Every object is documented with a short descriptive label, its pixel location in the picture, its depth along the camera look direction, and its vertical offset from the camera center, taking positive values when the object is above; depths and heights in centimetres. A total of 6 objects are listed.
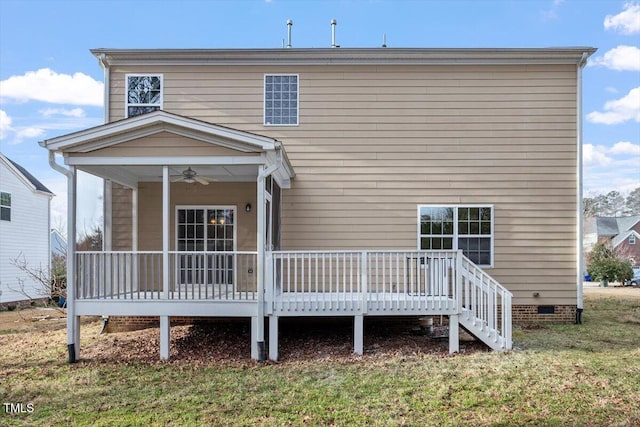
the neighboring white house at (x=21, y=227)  1625 -65
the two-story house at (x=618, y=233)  3597 -160
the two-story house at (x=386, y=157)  937 +117
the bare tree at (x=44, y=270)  1581 -224
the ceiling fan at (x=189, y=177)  746 +59
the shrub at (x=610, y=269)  2322 -289
